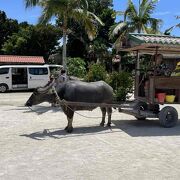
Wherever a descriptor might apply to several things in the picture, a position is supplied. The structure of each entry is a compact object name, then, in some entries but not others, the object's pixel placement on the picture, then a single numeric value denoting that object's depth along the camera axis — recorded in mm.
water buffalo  5845
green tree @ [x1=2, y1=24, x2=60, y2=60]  23664
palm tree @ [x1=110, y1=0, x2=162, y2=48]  17239
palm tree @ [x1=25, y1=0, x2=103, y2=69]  10558
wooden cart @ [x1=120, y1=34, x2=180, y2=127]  6102
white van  14708
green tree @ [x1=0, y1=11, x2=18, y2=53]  27045
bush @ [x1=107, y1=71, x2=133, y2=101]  10159
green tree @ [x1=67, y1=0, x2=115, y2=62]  21636
